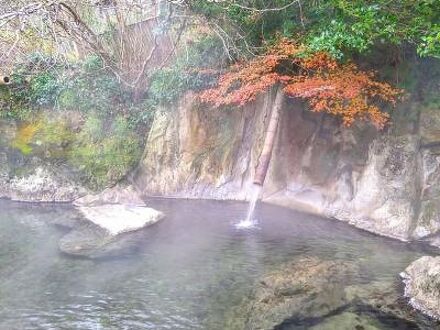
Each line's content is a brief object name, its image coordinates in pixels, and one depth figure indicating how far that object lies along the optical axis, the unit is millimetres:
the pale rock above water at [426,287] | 6964
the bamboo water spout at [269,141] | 11977
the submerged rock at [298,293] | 6695
